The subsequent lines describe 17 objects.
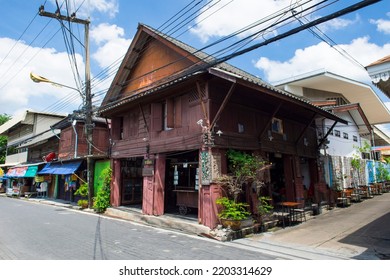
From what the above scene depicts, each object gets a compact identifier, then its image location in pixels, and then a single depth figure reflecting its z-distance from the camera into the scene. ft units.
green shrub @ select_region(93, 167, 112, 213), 51.29
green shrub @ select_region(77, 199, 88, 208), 58.23
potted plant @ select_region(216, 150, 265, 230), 30.68
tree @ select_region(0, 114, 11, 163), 140.36
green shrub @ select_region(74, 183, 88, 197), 57.00
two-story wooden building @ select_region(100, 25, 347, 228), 33.42
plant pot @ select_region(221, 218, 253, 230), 30.25
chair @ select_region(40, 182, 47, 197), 88.22
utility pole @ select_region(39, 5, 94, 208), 53.45
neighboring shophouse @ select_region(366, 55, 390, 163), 20.98
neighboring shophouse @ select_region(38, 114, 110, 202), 64.08
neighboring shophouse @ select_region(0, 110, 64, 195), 92.56
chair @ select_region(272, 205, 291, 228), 36.60
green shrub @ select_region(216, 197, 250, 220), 30.53
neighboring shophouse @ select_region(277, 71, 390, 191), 59.69
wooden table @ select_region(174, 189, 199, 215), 39.27
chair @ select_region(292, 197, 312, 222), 38.93
